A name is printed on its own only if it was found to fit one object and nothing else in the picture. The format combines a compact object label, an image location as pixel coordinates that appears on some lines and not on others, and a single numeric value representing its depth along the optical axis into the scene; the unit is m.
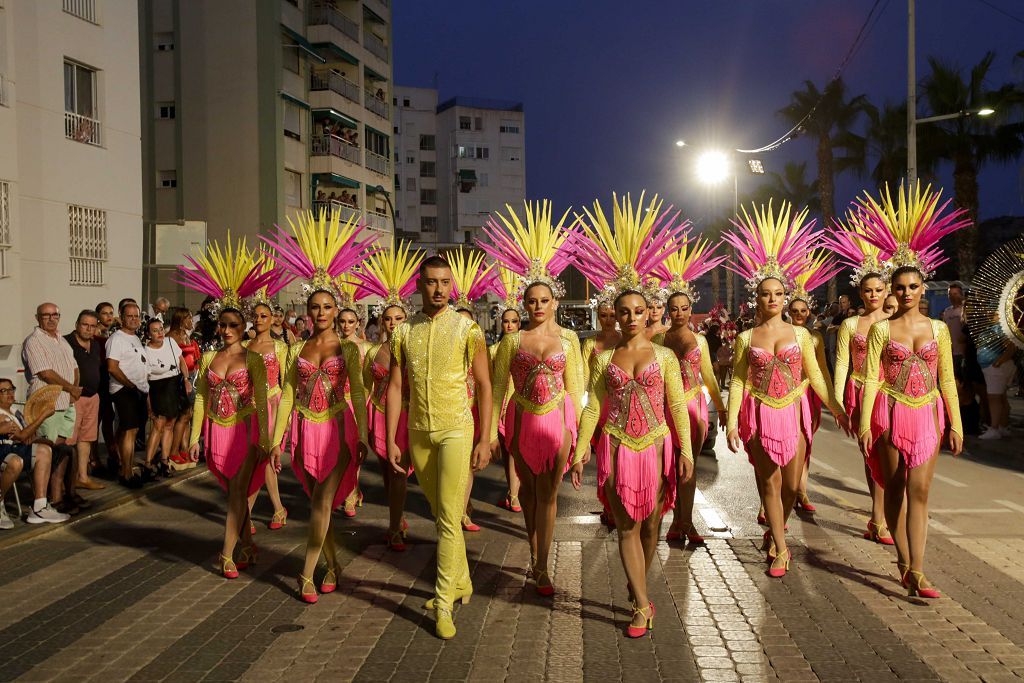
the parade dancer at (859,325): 8.19
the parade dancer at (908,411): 6.73
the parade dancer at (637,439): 6.02
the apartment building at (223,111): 37.16
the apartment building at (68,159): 17.64
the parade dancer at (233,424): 7.49
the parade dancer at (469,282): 12.13
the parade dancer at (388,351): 8.28
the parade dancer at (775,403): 7.43
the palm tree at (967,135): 30.73
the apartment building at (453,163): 86.62
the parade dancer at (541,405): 6.97
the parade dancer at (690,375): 8.28
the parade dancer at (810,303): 8.27
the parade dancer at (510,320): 10.10
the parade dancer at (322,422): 6.81
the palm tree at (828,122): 41.56
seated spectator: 9.19
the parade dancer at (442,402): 6.18
